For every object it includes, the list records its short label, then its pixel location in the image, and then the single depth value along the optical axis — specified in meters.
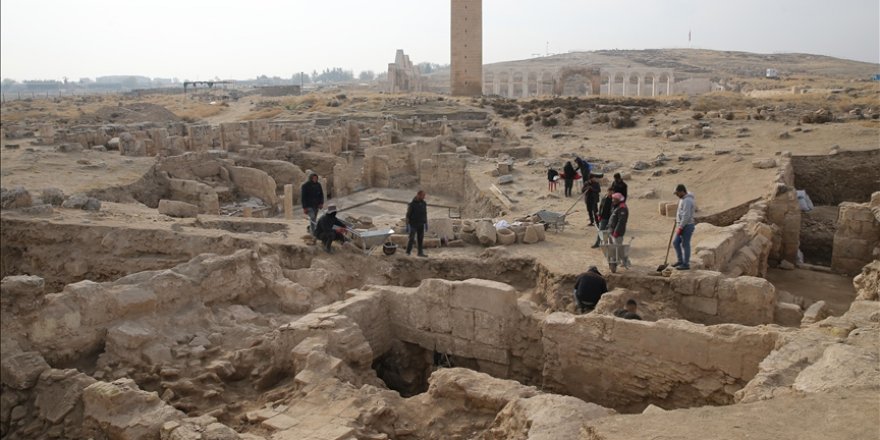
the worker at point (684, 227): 8.80
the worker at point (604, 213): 9.96
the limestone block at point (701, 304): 8.17
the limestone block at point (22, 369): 5.91
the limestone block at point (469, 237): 11.18
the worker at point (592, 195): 11.59
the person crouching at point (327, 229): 10.27
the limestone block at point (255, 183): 17.97
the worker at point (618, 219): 8.95
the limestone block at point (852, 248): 11.62
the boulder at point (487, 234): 10.89
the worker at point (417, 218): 9.96
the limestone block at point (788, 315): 7.95
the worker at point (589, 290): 7.96
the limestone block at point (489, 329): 7.58
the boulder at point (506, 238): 10.89
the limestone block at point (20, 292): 6.14
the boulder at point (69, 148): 18.88
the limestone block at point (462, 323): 7.72
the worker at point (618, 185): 10.52
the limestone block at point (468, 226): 11.36
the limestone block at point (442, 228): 11.26
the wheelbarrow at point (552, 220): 11.92
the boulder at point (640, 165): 17.75
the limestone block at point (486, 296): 7.50
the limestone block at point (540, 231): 11.09
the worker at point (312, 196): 11.02
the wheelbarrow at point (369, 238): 10.52
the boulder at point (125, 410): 5.25
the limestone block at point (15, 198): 10.98
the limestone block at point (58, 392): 5.75
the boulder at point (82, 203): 12.26
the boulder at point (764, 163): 15.56
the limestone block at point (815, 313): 7.47
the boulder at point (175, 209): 13.70
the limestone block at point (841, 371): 4.82
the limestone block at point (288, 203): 16.08
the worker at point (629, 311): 7.09
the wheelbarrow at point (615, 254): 9.03
